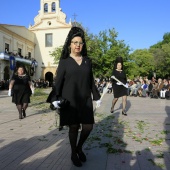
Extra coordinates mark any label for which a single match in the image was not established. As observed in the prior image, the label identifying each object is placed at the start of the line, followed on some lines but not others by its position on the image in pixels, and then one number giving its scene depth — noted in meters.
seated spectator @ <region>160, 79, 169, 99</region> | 12.41
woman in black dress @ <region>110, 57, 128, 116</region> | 6.11
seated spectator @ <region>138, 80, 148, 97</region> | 13.97
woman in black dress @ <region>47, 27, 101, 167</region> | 2.63
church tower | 30.11
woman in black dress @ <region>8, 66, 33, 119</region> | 5.79
